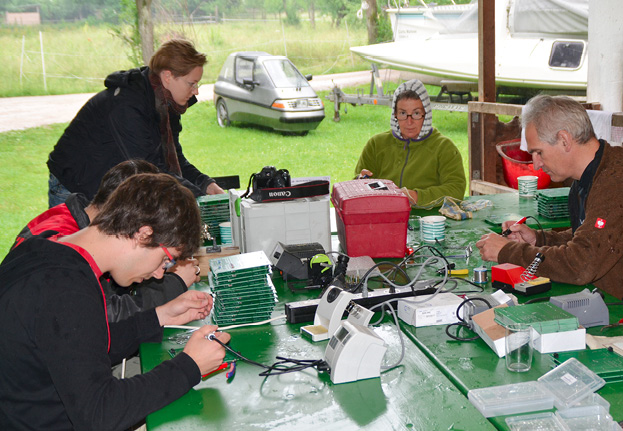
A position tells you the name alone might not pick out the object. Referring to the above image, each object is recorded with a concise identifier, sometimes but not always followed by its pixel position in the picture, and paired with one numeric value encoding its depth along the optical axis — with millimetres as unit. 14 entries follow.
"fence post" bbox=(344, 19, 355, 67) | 9617
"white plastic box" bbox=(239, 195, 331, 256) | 2396
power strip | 1985
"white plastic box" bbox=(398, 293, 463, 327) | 1890
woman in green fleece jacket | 3436
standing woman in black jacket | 2875
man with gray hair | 2104
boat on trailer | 8414
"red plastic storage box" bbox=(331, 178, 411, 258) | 2482
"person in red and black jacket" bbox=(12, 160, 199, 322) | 1837
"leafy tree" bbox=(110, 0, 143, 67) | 7145
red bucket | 4688
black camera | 2422
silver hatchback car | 8016
